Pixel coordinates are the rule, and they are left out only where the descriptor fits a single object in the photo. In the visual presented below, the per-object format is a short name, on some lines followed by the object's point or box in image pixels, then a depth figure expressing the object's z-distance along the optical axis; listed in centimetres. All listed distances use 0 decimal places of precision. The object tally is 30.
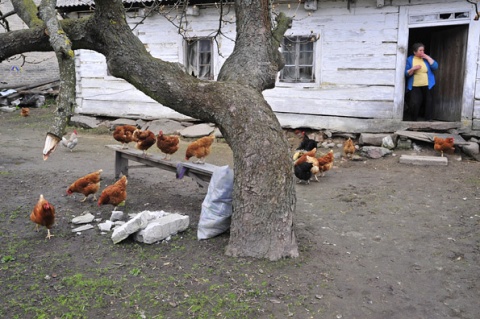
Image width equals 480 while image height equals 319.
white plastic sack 501
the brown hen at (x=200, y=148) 693
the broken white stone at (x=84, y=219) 558
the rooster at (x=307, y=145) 979
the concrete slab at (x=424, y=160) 914
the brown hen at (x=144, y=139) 759
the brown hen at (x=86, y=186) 629
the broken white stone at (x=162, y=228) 486
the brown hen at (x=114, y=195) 582
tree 447
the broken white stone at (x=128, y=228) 483
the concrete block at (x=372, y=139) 1061
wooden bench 612
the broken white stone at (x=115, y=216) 561
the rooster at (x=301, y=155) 799
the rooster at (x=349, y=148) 984
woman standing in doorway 1037
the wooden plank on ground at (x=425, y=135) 995
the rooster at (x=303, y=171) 771
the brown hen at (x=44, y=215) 501
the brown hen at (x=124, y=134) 841
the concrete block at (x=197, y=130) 1226
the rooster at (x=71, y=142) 1049
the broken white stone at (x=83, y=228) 535
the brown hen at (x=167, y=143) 732
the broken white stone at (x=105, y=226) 532
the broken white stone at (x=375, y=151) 1013
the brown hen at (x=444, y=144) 937
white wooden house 1022
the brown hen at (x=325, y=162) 827
